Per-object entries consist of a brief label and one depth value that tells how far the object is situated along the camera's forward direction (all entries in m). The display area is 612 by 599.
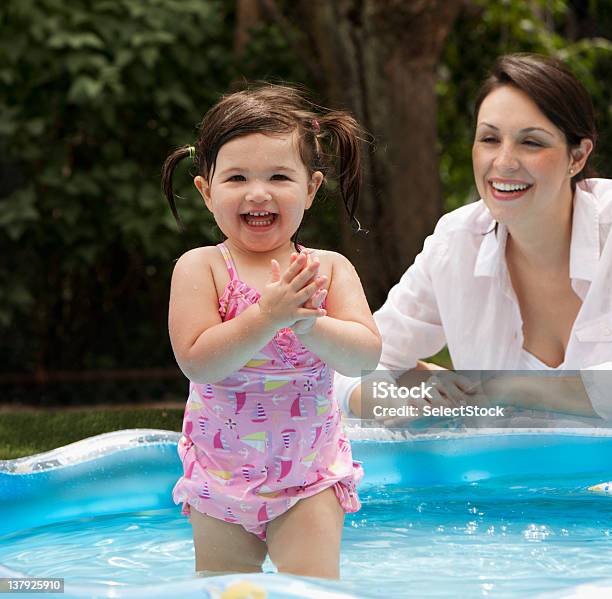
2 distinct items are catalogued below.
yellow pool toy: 1.73
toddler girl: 2.13
